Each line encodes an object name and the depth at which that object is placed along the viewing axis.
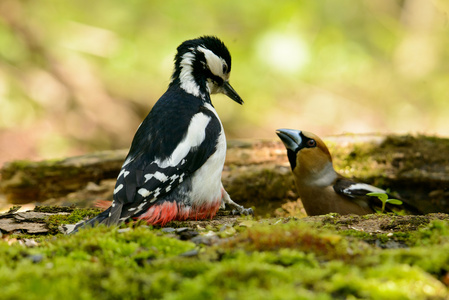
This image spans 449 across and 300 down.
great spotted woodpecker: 7.59
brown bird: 9.94
